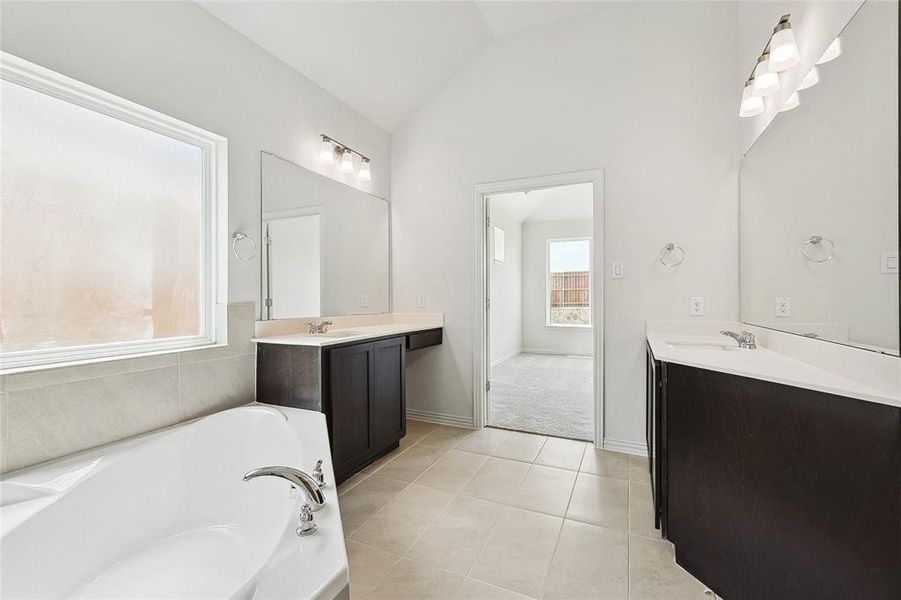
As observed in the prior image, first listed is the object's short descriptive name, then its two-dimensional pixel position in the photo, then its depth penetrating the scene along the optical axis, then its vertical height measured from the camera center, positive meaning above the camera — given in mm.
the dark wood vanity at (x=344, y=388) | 2090 -522
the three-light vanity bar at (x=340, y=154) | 2816 +1114
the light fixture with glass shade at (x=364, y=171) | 3156 +1065
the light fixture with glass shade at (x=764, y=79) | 1813 +1054
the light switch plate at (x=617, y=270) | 2723 +204
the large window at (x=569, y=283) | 6930 +293
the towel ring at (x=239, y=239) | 2180 +333
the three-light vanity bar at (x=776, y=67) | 1517 +1048
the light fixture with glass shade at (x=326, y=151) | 2807 +1101
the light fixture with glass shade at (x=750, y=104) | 1994 +1025
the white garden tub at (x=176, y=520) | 896 -715
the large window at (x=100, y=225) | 1464 +341
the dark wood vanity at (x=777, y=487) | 944 -581
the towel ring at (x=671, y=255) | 2566 +294
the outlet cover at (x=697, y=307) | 2510 -58
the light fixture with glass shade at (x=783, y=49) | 1624 +1074
